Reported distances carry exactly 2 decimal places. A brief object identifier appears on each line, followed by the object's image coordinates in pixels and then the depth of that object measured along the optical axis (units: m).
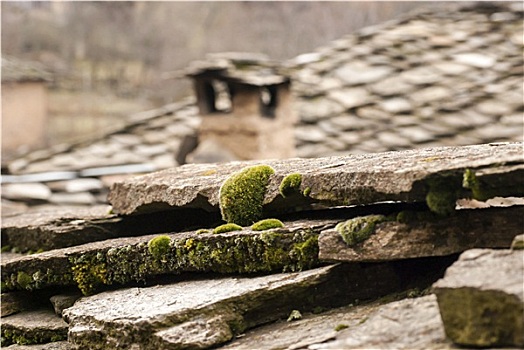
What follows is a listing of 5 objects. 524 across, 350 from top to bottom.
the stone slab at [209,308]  4.45
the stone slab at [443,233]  4.26
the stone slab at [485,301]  3.41
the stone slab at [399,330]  3.74
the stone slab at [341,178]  4.08
